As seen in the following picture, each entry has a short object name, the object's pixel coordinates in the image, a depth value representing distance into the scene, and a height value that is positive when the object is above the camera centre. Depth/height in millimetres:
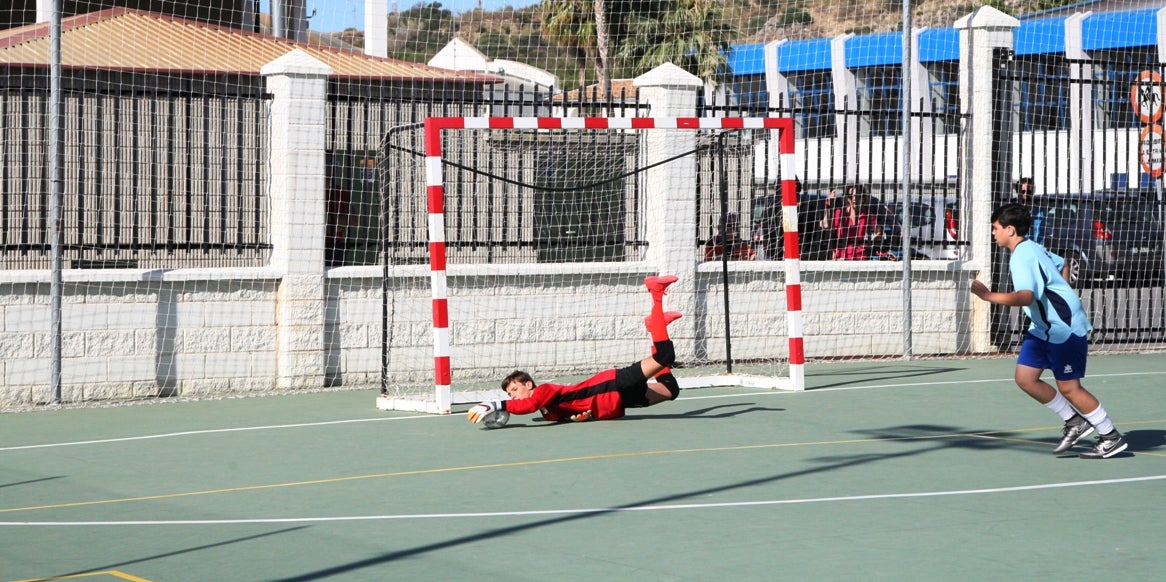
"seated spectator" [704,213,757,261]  17047 +590
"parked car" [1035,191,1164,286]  17922 +984
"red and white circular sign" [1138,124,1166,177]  17481 +1860
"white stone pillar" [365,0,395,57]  25773 +4823
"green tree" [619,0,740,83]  45344 +8023
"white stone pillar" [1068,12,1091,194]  36844 +5179
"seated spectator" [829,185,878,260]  17578 +852
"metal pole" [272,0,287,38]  24669 +4638
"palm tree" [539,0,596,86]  45375 +8456
